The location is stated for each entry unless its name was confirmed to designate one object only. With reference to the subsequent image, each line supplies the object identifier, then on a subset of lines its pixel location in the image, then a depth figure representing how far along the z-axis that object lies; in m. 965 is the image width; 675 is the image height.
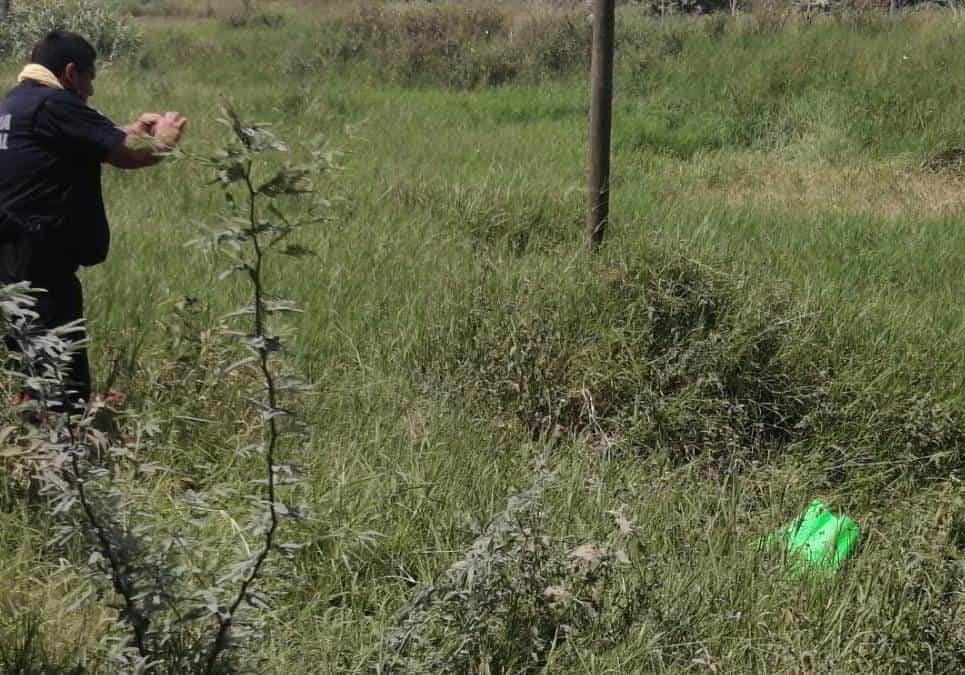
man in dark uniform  3.61
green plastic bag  3.29
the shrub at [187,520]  1.98
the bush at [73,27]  16.14
